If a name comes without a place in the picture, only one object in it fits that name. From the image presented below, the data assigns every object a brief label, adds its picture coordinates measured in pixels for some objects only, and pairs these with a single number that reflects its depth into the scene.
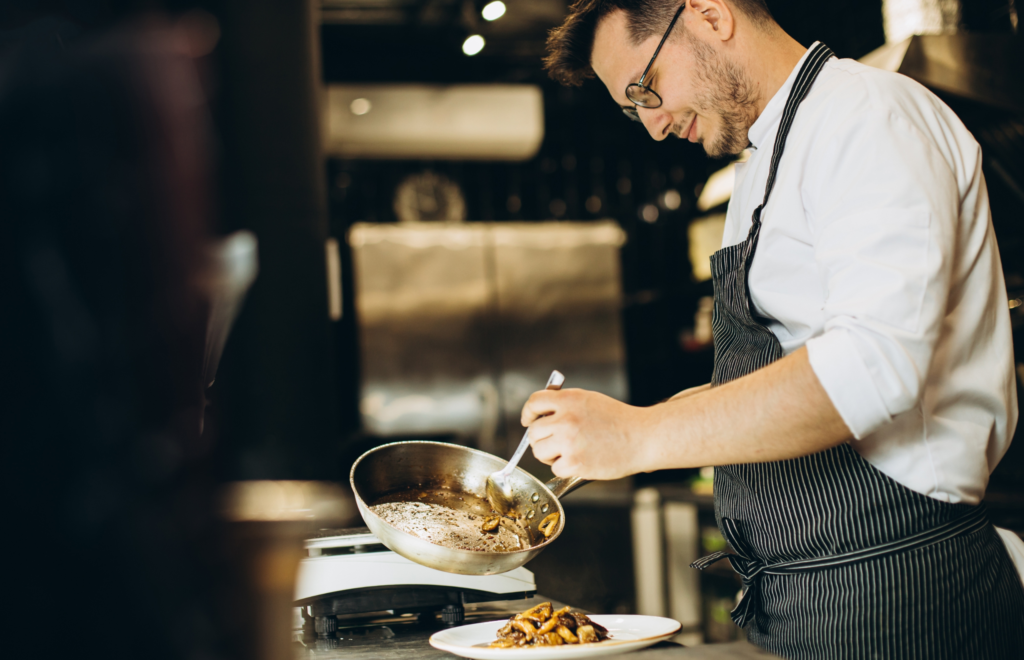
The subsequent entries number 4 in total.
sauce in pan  1.02
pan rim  0.93
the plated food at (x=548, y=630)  0.91
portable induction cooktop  1.18
